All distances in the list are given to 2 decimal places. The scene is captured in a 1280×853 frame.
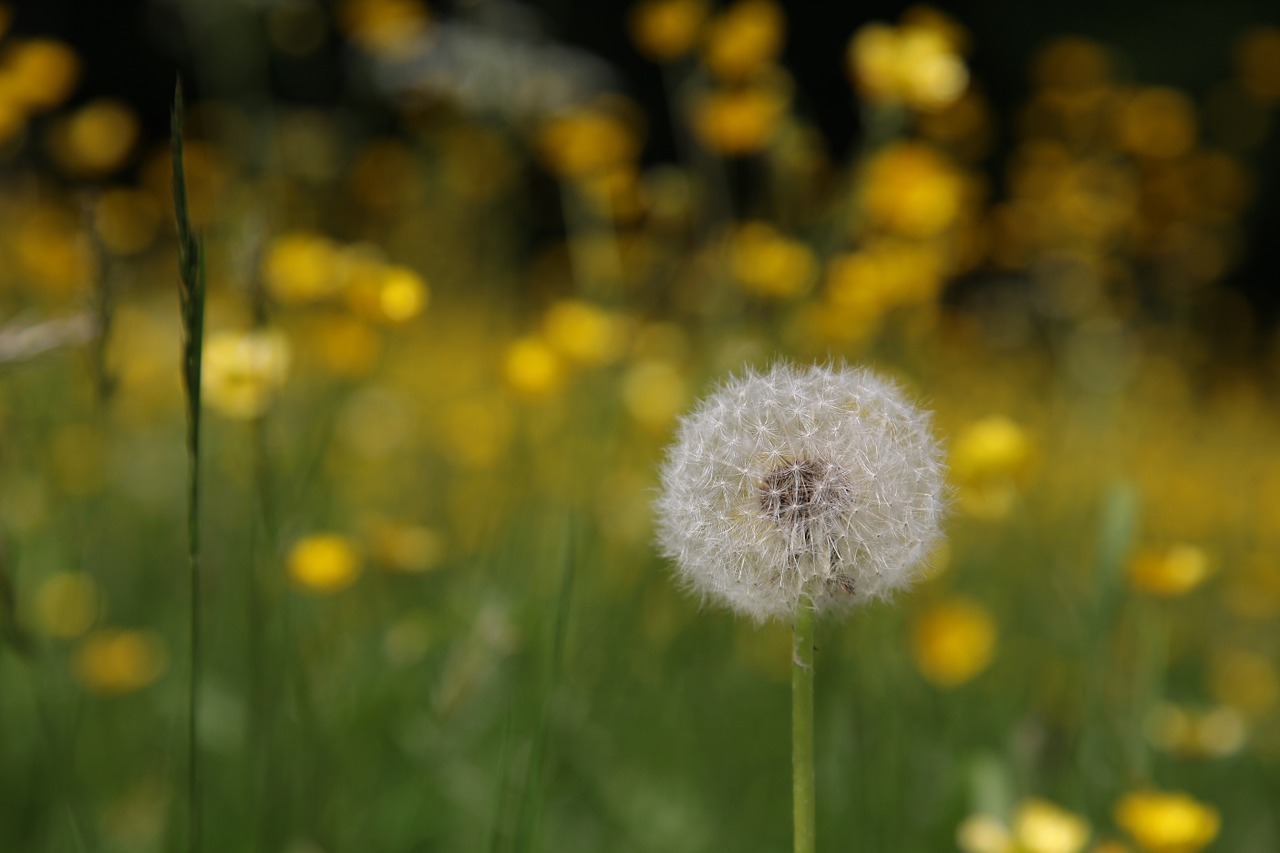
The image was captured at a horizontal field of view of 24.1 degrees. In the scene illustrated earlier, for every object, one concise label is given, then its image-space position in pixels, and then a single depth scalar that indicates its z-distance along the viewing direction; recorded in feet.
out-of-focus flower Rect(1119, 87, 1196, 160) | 3.90
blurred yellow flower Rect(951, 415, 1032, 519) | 1.94
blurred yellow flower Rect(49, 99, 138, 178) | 4.06
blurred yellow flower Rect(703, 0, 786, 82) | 2.60
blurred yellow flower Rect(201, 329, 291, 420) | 1.94
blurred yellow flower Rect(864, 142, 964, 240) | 2.50
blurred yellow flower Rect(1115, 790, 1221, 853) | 1.78
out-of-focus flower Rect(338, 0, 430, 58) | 3.51
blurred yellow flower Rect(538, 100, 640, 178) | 2.99
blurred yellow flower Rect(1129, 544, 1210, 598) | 1.96
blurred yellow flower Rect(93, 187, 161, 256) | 4.73
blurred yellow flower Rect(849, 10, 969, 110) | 2.25
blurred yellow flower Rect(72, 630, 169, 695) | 2.20
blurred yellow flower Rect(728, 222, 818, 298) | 2.55
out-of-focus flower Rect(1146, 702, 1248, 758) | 2.07
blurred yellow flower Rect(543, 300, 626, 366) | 2.28
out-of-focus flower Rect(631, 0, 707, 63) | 2.73
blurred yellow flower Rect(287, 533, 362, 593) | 1.99
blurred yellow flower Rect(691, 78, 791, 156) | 2.51
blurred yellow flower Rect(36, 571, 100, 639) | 2.06
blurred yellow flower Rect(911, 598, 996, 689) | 2.14
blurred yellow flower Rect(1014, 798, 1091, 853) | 1.75
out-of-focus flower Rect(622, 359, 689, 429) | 2.57
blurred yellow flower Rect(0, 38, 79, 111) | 2.59
